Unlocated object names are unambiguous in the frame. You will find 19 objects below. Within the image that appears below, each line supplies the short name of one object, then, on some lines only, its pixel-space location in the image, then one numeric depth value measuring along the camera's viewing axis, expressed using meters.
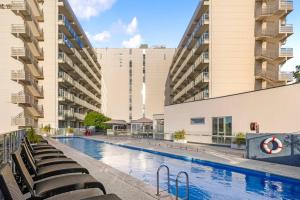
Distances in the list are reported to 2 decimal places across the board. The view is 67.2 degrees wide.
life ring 10.18
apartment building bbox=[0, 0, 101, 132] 25.42
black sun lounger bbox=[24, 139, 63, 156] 6.44
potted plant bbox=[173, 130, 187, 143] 21.51
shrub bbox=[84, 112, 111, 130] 39.31
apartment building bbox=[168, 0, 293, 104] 27.14
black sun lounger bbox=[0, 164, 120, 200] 2.24
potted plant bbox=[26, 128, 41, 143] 12.84
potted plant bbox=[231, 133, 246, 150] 15.61
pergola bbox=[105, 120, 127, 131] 41.85
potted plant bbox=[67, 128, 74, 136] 32.83
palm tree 40.65
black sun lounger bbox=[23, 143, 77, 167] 4.82
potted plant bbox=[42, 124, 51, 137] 29.02
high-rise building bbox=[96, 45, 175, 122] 58.13
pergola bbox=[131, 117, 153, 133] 34.16
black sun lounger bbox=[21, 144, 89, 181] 4.15
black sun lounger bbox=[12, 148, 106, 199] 3.31
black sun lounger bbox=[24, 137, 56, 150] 7.58
